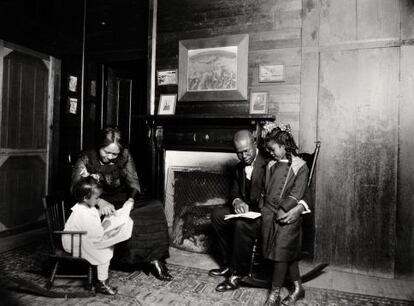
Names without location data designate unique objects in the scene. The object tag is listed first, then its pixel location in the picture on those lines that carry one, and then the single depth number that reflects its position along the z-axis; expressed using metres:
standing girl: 2.65
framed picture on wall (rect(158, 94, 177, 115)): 4.21
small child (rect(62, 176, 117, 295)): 2.71
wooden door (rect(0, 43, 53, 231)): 4.05
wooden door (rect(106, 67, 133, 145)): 5.07
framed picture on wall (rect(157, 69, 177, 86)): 4.21
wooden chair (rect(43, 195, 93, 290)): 2.71
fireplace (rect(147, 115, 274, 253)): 3.89
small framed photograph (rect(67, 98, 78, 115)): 4.92
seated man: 2.97
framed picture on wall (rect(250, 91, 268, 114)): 3.72
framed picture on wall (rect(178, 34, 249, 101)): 3.84
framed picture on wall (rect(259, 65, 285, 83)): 3.67
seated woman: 3.09
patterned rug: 2.67
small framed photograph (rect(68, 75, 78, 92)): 4.91
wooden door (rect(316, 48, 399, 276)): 3.35
